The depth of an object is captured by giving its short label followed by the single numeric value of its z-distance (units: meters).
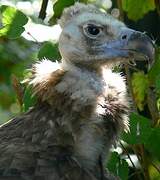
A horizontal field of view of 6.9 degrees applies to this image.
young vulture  5.72
